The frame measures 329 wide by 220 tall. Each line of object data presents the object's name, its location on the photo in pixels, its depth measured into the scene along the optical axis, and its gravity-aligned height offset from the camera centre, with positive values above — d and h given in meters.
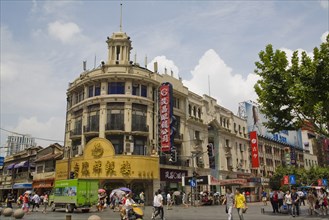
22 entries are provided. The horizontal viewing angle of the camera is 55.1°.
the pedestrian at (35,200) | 29.48 -1.17
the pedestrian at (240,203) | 15.65 -0.93
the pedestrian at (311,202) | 22.17 -1.32
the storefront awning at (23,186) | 50.12 +0.22
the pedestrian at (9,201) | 30.27 -1.31
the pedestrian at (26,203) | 26.72 -1.30
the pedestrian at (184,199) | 38.09 -1.68
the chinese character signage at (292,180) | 31.55 +0.29
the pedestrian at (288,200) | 21.64 -1.17
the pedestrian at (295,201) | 21.52 -1.20
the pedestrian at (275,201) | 24.00 -1.31
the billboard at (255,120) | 62.72 +12.38
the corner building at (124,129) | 35.50 +6.79
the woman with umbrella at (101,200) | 28.94 -1.27
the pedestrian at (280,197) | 24.25 -1.04
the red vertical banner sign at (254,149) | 57.53 +6.20
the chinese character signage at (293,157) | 70.50 +5.71
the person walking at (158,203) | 18.38 -1.01
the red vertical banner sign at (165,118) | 37.59 +7.80
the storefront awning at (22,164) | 52.19 +3.75
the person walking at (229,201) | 16.16 -0.86
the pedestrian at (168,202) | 30.89 -1.62
